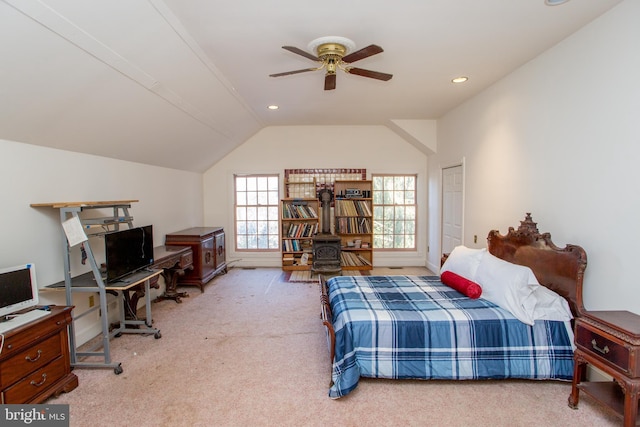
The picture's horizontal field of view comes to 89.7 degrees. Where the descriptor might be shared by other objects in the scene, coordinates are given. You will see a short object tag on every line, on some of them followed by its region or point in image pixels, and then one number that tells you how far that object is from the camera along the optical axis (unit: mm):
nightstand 1813
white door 4832
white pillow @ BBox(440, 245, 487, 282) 3100
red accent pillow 2816
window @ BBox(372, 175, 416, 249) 6430
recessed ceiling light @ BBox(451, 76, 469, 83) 3698
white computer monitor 2178
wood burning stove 5648
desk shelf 2688
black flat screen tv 2914
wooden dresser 1986
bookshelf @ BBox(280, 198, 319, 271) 6129
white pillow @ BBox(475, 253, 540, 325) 2471
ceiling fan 2496
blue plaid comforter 2393
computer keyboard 2040
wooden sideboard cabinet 4867
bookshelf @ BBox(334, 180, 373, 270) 6082
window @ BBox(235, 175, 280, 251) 6539
